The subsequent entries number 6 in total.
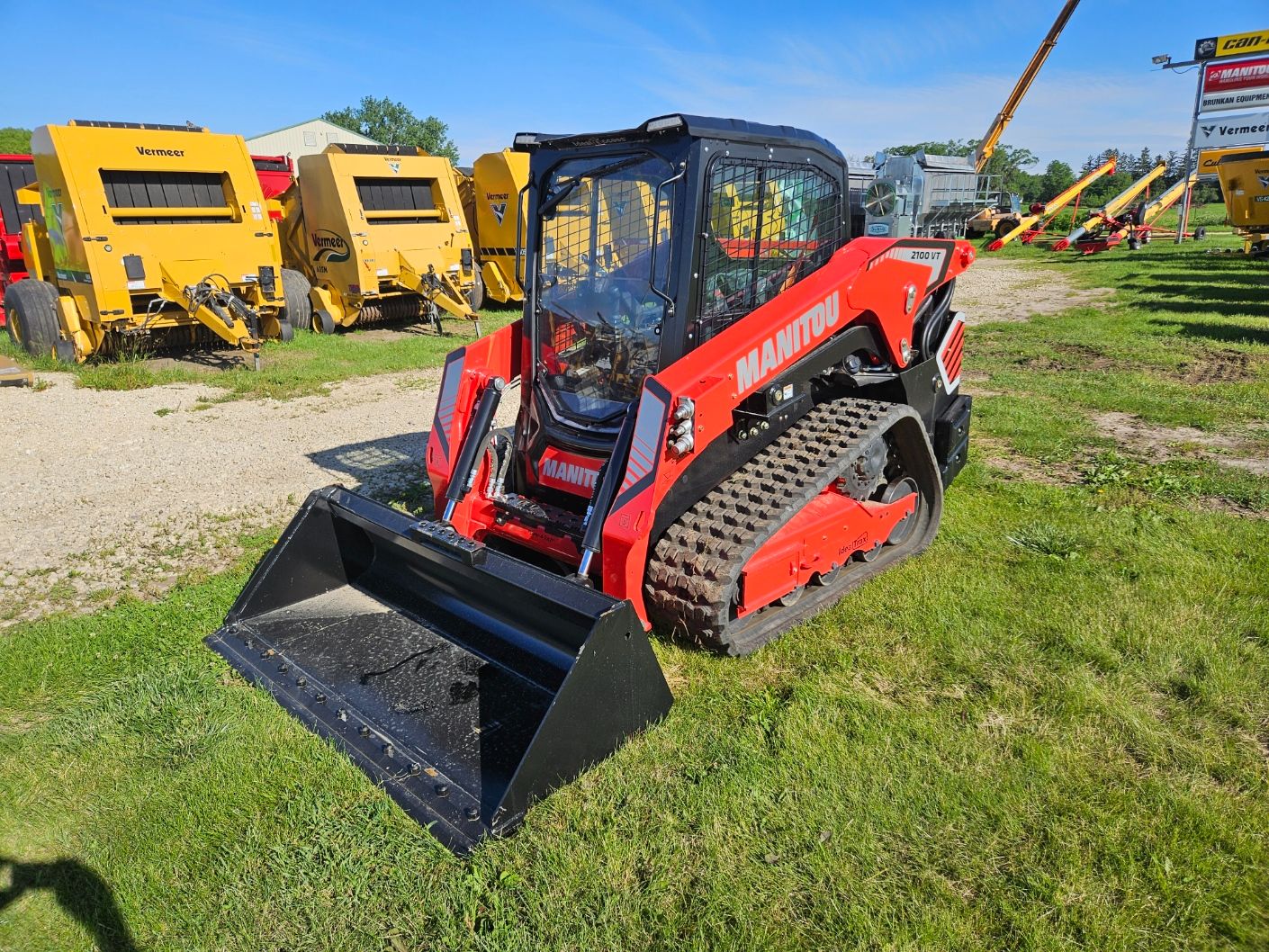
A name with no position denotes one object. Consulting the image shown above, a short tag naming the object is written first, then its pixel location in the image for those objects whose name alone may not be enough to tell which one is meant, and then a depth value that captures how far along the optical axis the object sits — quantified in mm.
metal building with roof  38250
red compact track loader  2953
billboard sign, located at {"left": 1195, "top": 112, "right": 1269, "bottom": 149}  28391
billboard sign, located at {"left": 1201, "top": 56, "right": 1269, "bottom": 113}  28531
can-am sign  28953
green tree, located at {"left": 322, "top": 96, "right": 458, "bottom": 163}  71438
